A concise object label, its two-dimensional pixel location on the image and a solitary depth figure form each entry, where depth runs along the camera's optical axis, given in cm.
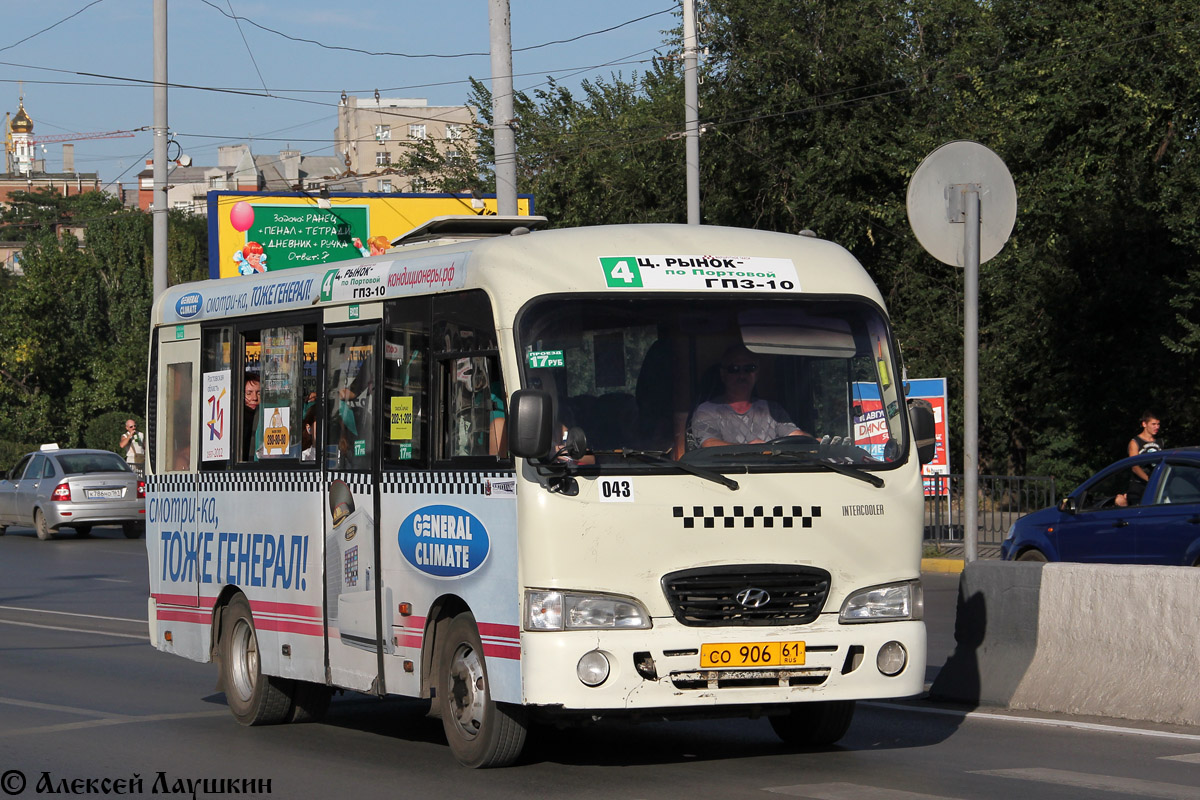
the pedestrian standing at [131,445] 3928
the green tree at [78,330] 6088
